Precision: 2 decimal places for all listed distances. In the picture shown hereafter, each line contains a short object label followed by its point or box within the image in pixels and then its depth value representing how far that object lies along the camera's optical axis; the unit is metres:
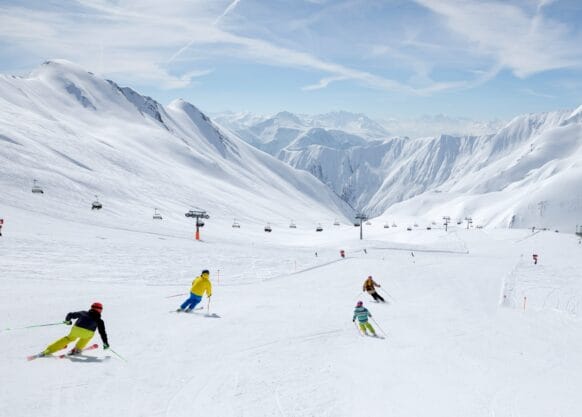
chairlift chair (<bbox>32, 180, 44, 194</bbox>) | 57.20
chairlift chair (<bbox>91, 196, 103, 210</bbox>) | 59.42
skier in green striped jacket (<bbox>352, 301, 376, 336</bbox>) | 17.61
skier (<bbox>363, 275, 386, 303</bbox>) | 25.75
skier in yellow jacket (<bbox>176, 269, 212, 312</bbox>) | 18.74
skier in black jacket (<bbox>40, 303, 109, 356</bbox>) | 12.29
